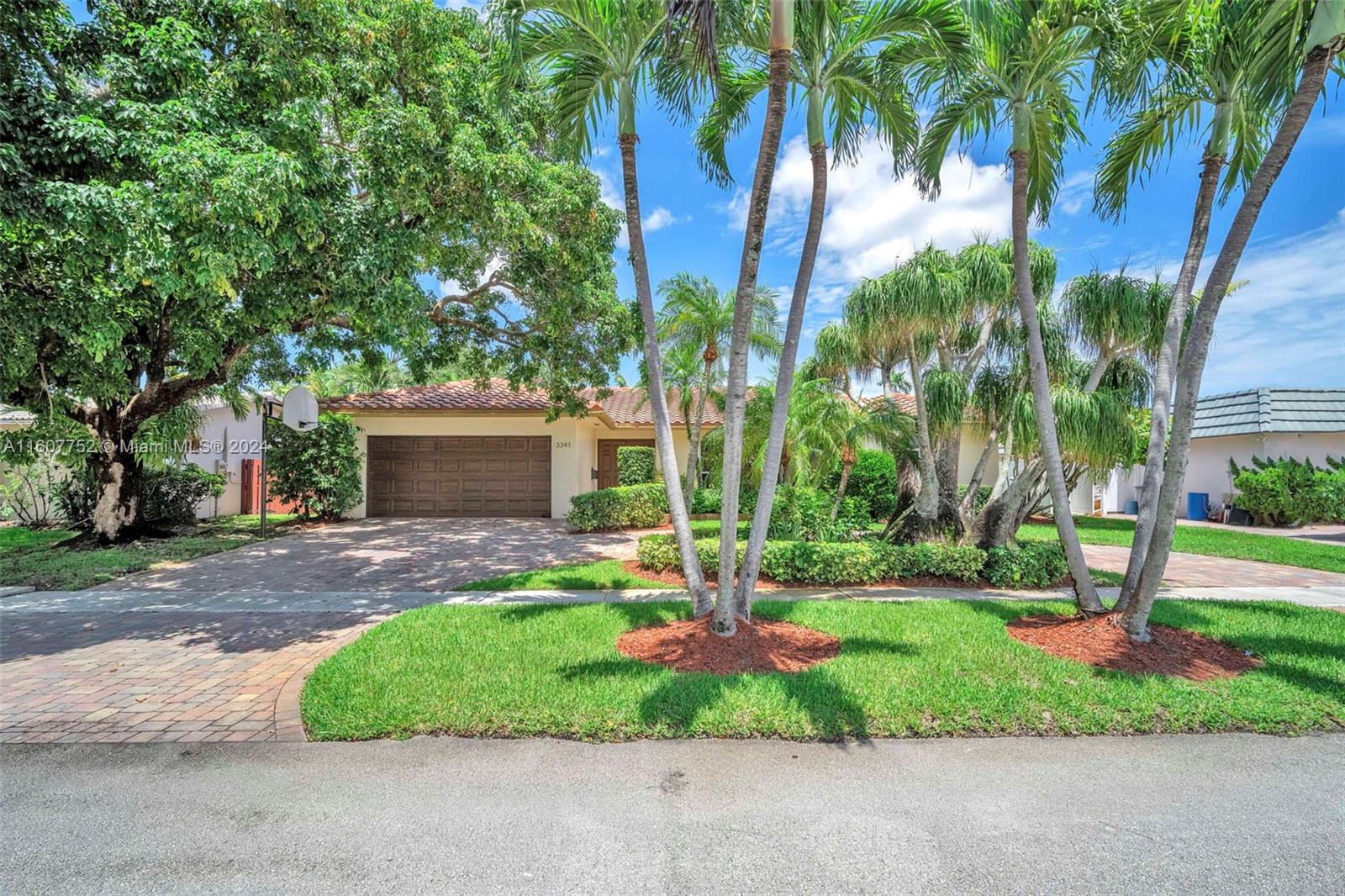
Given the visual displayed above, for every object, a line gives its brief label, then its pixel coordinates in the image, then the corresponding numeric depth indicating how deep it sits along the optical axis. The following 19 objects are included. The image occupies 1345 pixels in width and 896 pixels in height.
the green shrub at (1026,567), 8.72
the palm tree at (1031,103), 5.70
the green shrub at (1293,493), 16.20
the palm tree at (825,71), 5.63
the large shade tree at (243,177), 5.64
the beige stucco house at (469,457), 18.17
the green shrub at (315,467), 16.30
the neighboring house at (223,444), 16.48
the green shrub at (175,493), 13.82
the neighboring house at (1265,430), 18.58
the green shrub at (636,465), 19.28
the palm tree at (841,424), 10.59
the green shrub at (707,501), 16.89
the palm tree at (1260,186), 4.67
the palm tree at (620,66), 5.64
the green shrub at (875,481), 18.16
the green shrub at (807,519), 10.08
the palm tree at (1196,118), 5.38
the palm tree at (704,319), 13.77
